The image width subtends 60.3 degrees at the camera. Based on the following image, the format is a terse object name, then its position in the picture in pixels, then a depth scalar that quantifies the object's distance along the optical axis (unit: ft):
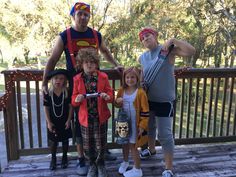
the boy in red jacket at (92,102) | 5.95
